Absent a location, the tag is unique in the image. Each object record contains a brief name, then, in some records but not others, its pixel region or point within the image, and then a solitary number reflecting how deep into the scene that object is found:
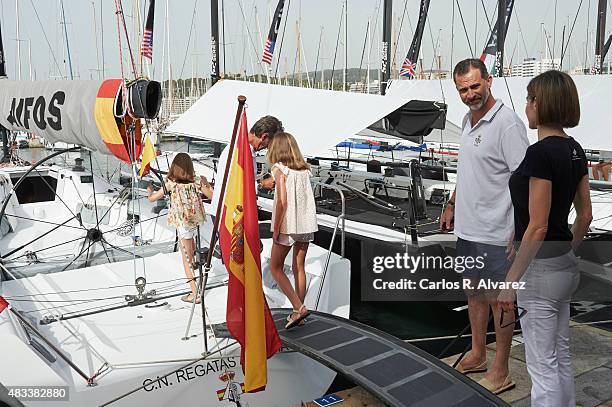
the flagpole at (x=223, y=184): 3.13
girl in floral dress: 4.64
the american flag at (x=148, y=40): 10.04
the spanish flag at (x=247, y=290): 2.96
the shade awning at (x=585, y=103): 8.29
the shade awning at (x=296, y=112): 7.30
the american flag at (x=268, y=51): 14.86
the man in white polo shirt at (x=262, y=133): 4.25
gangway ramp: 3.03
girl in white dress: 3.73
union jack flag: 16.59
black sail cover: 7.48
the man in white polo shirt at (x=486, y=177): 3.10
